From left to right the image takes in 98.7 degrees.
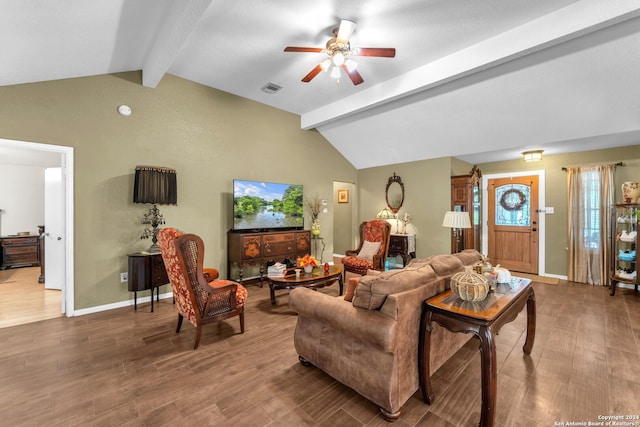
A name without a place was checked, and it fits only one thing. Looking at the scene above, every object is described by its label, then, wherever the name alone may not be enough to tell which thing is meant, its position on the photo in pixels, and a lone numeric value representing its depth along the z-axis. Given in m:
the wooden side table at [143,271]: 3.50
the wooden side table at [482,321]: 1.55
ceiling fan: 2.69
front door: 5.65
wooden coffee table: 3.43
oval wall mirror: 6.43
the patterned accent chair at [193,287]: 2.46
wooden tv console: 4.46
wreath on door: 5.78
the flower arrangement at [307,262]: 3.79
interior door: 4.07
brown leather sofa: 1.67
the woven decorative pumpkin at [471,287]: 1.78
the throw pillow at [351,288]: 2.06
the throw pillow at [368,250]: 4.88
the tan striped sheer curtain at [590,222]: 4.75
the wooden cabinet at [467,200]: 5.55
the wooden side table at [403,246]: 5.84
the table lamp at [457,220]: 4.59
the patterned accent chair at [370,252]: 4.61
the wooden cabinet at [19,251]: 5.95
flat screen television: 4.64
